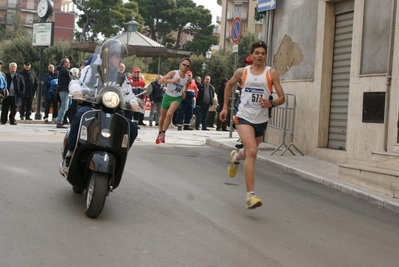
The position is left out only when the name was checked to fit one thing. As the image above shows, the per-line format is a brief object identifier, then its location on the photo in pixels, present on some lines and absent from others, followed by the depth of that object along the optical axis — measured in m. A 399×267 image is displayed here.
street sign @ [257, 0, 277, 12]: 18.40
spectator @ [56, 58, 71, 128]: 20.34
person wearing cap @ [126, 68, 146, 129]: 21.40
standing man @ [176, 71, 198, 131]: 23.38
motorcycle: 6.89
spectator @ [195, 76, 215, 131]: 25.34
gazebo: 34.50
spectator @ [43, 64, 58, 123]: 22.91
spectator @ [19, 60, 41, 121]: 22.31
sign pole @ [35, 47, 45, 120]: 23.66
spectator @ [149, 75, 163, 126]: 24.36
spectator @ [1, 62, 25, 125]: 20.84
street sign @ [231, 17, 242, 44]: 18.67
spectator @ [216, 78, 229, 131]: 24.59
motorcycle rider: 7.42
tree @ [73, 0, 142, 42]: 76.75
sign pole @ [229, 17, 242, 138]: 18.69
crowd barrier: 15.90
